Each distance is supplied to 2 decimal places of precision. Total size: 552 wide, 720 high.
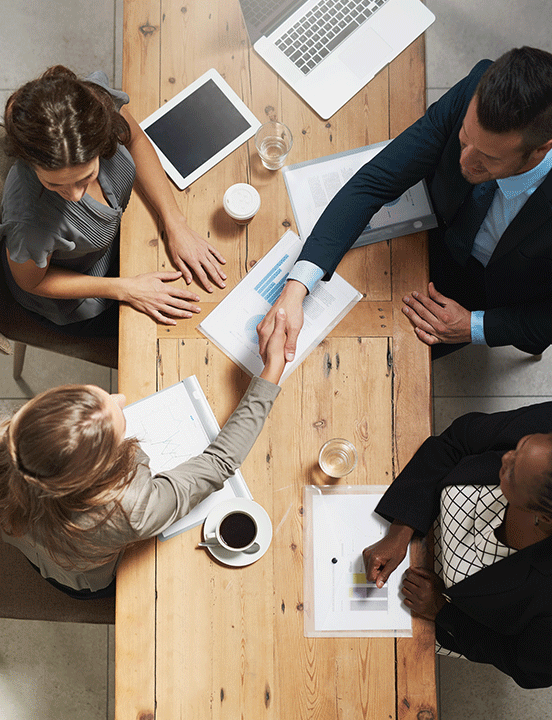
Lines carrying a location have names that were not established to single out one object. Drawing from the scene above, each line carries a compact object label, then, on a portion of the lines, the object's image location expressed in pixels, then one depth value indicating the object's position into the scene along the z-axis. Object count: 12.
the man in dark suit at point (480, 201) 1.18
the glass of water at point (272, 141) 1.54
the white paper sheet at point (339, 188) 1.53
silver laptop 1.58
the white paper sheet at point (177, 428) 1.39
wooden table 1.30
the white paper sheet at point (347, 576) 1.32
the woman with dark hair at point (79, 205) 1.17
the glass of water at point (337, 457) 1.39
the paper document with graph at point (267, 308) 1.45
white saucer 1.34
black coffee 1.33
